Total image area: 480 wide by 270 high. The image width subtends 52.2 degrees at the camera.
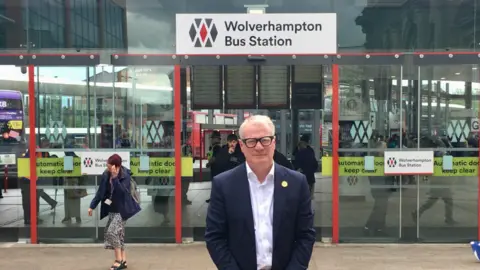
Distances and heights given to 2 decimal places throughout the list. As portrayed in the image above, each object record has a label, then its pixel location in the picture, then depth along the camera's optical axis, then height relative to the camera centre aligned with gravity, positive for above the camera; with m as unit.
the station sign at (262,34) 7.76 +1.41
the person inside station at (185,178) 8.00 -0.90
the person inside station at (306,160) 8.88 -0.70
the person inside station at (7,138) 8.22 -0.23
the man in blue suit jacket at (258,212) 2.79 -0.52
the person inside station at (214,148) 8.58 -0.44
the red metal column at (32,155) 7.93 -0.51
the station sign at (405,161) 7.87 -0.64
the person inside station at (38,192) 8.02 -1.13
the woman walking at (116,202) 6.28 -1.02
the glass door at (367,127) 7.93 -0.09
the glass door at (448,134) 7.93 -0.21
